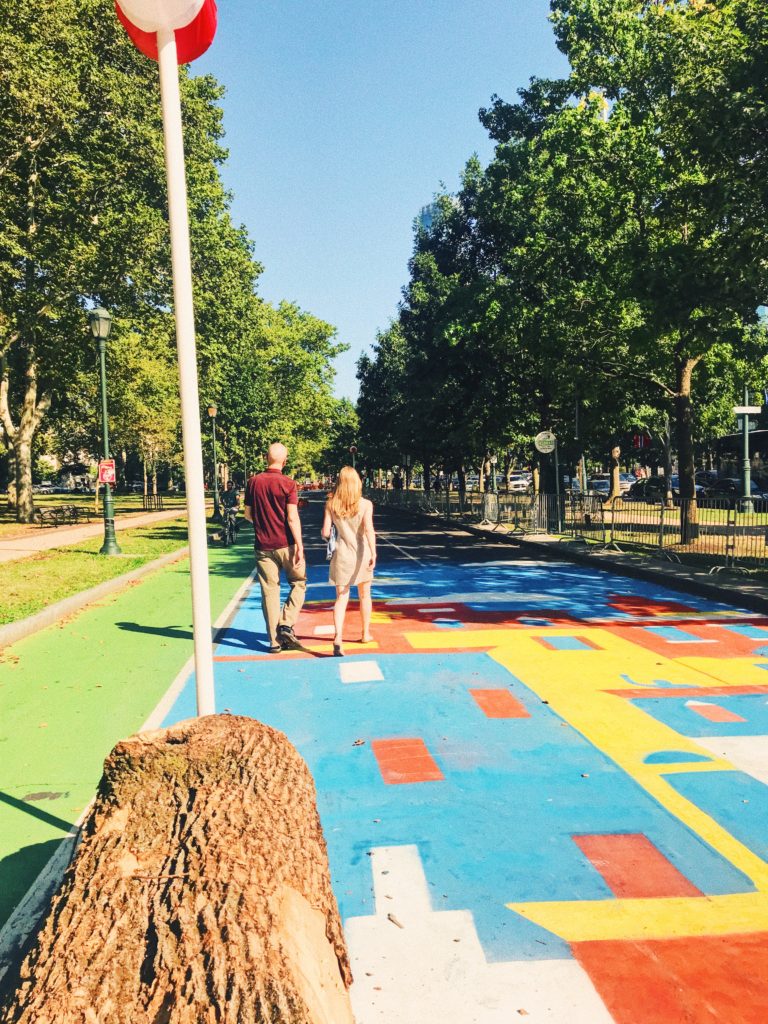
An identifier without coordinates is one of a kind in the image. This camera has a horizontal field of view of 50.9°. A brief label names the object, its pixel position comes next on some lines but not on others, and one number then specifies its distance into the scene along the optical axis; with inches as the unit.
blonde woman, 326.3
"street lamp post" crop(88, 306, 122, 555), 740.0
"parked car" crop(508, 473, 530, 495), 2783.0
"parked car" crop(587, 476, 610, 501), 2253.2
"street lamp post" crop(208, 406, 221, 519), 1297.0
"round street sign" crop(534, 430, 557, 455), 948.8
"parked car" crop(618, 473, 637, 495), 2309.3
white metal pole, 136.3
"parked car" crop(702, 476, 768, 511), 1664.6
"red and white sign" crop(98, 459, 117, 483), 737.6
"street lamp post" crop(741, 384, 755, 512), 1232.2
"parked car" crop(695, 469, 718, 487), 1985.2
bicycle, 961.5
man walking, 323.6
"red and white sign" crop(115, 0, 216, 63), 132.3
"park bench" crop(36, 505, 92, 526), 1237.2
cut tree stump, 82.5
